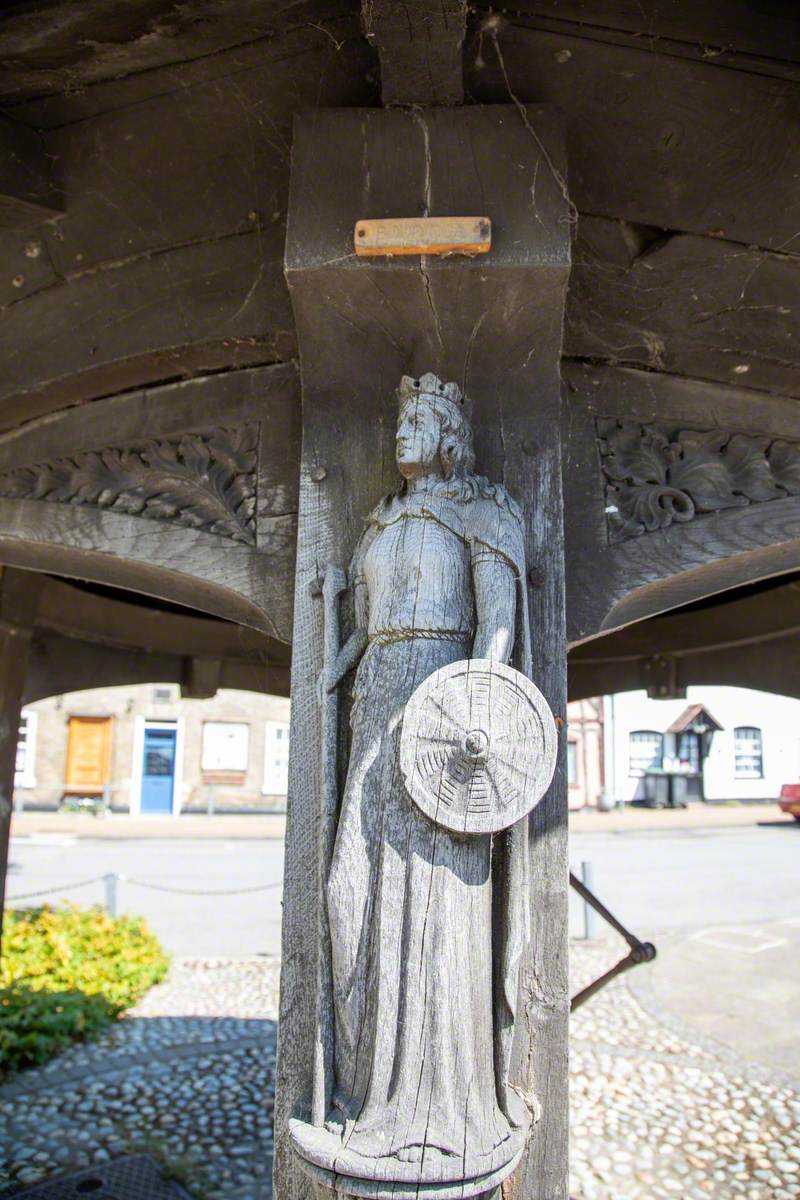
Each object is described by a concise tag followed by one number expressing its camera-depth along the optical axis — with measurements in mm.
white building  19984
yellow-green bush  5531
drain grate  3785
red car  18469
